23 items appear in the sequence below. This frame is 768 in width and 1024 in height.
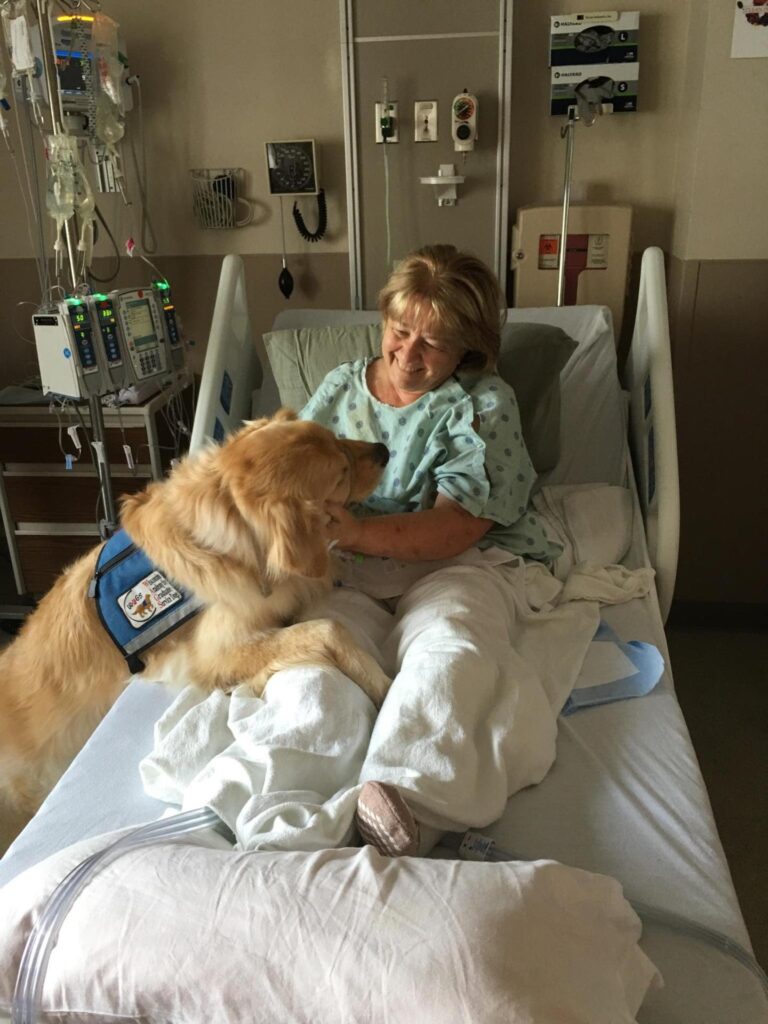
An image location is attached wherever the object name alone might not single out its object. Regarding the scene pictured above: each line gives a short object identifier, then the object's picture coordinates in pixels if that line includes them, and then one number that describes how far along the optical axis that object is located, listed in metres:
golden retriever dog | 1.38
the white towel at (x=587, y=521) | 1.88
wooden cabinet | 2.70
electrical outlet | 2.54
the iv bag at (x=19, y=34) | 2.24
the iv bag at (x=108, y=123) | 2.47
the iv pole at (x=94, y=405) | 2.20
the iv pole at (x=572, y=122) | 2.45
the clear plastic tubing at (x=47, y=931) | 0.85
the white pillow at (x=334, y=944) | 0.78
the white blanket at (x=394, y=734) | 1.09
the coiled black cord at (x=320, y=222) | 2.82
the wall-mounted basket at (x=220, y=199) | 2.83
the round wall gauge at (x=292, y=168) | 2.71
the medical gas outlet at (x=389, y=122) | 2.54
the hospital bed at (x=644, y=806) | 0.98
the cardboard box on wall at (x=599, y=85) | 2.51
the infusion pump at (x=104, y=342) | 2.32
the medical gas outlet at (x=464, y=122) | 2.48
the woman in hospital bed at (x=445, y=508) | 1.25
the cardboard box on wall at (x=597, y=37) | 2.47
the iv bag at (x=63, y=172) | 2.34
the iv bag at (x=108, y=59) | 2.37
